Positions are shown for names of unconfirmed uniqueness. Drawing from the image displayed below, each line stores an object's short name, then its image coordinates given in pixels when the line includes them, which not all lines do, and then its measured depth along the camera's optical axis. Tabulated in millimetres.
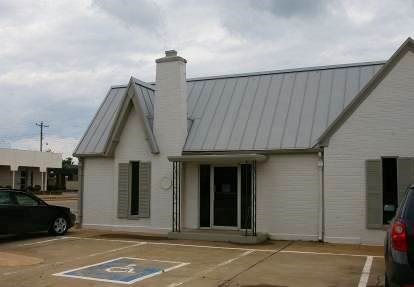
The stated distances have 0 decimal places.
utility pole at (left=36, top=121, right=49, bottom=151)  76188
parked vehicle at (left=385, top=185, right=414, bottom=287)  5926
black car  14016
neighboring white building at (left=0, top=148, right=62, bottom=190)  53406
